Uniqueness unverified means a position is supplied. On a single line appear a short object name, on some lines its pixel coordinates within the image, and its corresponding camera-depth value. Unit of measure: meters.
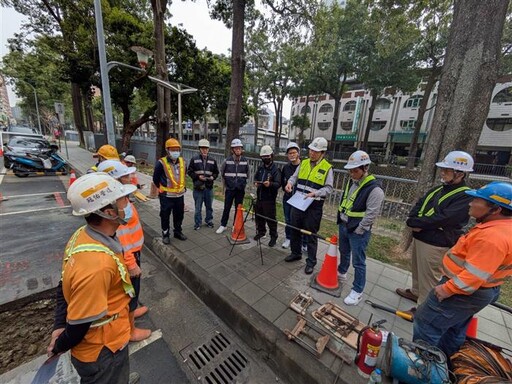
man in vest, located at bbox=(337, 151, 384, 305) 2.73
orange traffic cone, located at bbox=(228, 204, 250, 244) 4.55
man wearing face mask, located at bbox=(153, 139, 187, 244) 4.17
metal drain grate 2.17
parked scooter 9.79
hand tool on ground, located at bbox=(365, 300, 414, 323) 2.55
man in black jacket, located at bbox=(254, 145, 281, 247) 4.27
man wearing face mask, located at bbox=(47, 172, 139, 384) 1.12
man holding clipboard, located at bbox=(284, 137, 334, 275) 3.37
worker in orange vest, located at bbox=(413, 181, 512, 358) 1.62
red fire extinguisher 1.85
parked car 10.10
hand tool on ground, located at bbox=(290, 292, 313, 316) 2.74
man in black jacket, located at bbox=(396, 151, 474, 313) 2.37
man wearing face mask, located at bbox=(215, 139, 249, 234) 4.71
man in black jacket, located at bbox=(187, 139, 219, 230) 4.85
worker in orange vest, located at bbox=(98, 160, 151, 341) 2.28
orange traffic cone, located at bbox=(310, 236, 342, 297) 3.16
